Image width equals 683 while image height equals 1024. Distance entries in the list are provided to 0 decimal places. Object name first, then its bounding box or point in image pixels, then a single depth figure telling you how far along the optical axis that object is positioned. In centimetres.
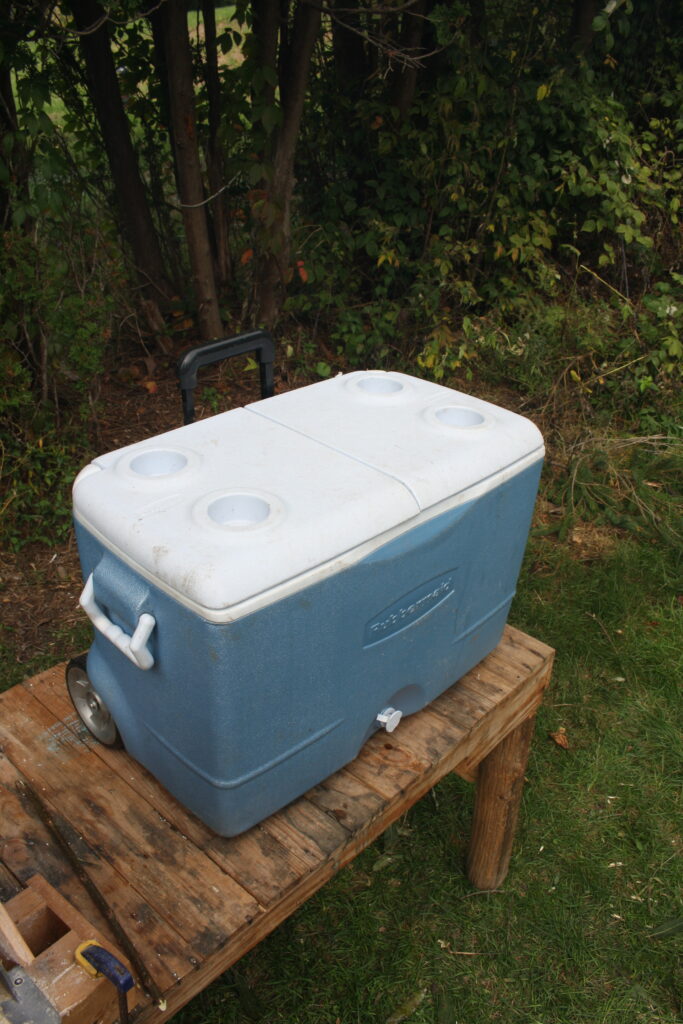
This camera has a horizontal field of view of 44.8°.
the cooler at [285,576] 103
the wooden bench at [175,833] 113
